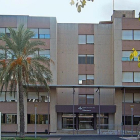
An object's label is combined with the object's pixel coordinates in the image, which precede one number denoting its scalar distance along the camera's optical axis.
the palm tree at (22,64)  29.97
